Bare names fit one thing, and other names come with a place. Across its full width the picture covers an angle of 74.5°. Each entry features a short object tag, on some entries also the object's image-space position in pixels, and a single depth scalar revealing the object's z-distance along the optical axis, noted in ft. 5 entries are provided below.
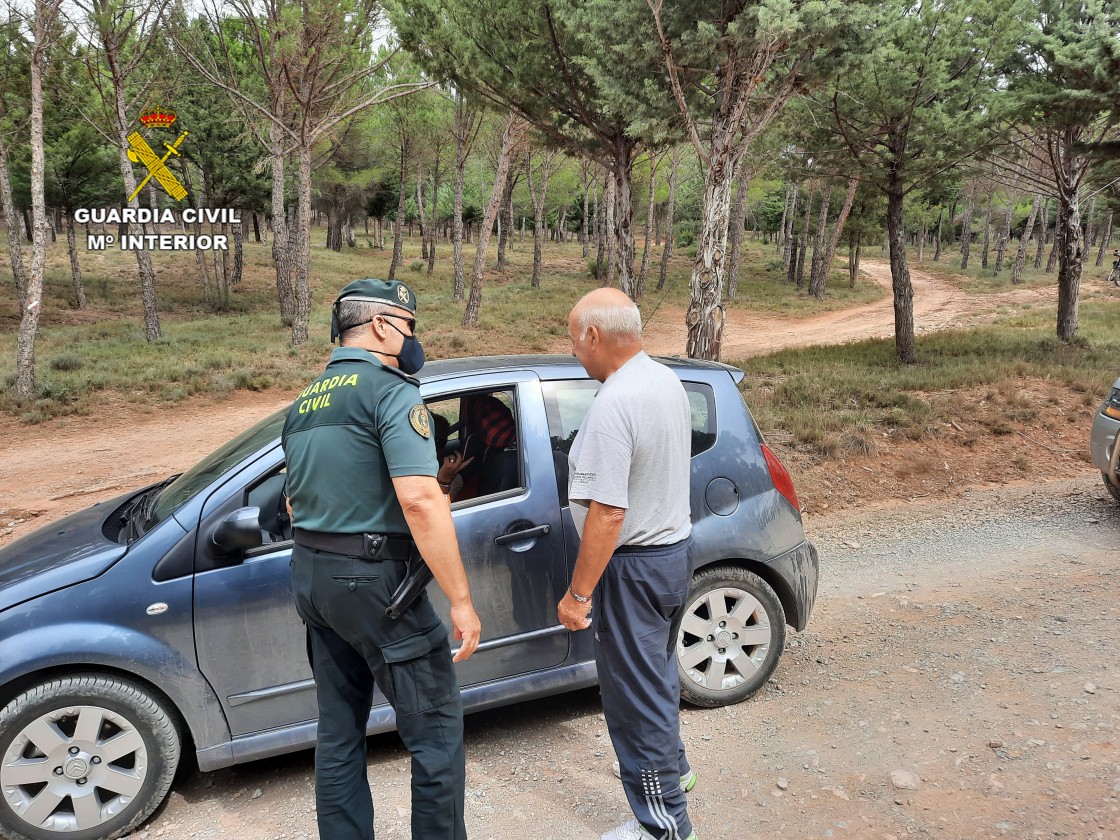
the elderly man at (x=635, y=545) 7.72
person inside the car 10.69
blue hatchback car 8.79
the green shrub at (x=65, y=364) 44.21
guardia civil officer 7.08
